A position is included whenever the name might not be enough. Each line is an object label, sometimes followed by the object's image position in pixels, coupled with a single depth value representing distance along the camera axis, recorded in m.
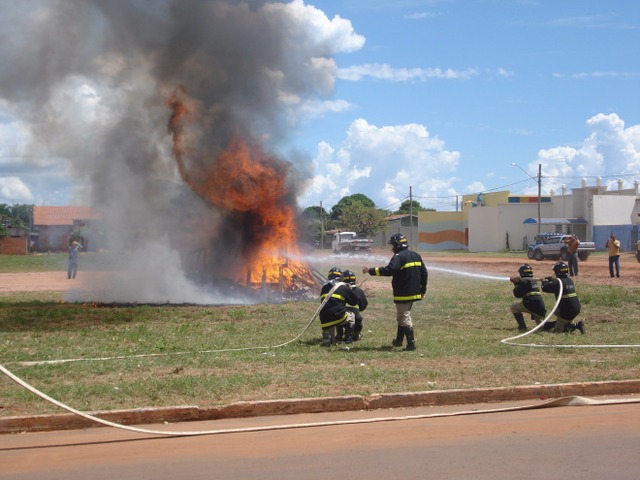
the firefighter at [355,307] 11.27
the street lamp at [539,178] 52.12
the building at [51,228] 54.59
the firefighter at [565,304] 12.08
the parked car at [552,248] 37.53
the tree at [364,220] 72.75
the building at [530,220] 53.38
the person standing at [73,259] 27.16
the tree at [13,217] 63.53
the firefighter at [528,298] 12.65
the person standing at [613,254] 24.58
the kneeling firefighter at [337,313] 10.84
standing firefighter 10.16
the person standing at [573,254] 24.03
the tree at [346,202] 101.84
